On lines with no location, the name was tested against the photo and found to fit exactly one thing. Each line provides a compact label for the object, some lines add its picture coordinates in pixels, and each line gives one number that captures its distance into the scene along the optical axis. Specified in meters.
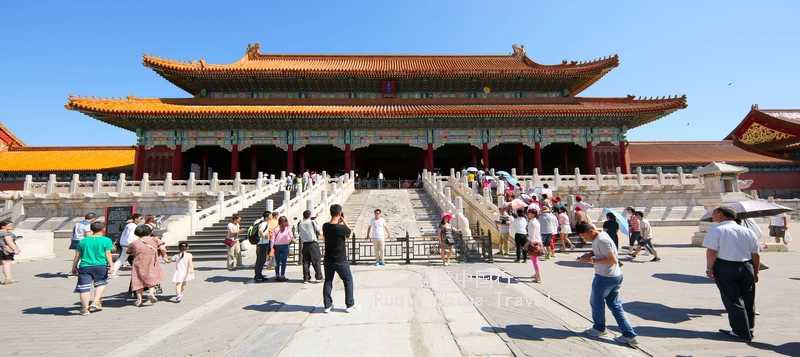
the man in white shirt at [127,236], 7.98
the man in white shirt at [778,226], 10.48
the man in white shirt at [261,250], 7.30
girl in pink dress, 5.89
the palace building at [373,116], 21.92
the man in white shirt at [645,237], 9.00
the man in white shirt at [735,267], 3.91
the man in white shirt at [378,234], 8.78
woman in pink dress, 5.57
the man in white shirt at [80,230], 8.25
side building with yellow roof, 23.31
